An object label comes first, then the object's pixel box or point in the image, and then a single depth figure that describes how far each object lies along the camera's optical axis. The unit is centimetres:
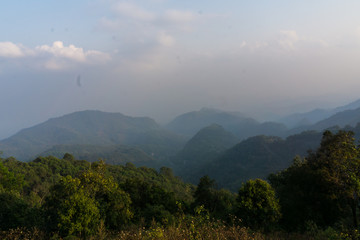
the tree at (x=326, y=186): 1467
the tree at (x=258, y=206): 1789
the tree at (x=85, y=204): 1354
